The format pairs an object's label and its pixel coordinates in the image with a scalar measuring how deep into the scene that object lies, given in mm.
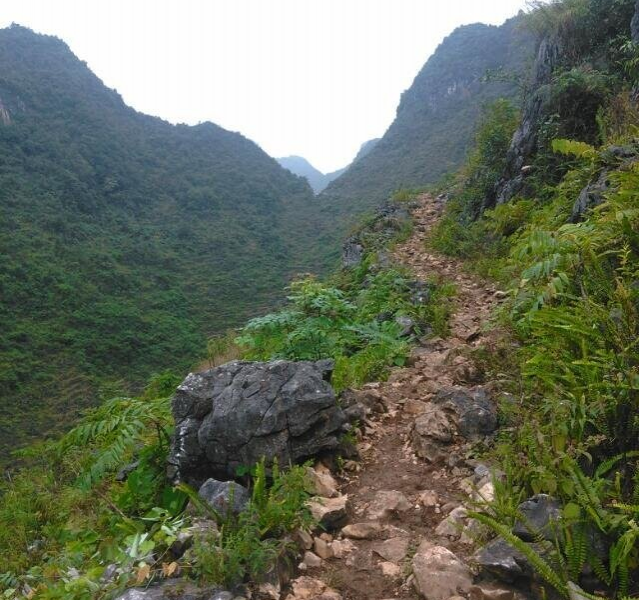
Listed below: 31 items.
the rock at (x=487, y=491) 2498
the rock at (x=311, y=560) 2279
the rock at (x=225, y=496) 2346
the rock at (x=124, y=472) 4086
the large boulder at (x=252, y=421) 2990
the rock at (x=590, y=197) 4964
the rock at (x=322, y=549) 2367
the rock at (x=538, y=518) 1872
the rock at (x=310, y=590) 2096
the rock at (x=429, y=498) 2738
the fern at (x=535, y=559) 1698
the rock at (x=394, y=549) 2334
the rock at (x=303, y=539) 2338
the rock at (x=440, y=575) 1984
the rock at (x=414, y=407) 3812
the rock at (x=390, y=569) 2215
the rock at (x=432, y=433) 3209
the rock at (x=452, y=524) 2377
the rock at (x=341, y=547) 2393
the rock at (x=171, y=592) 1911
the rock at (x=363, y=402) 3695
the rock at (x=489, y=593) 1837
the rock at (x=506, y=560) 1854
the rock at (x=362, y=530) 2520
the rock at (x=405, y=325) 5594
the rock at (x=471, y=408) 3245
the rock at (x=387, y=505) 2688
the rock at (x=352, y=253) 11727
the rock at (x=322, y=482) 2801
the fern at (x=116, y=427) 3111
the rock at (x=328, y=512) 2562
